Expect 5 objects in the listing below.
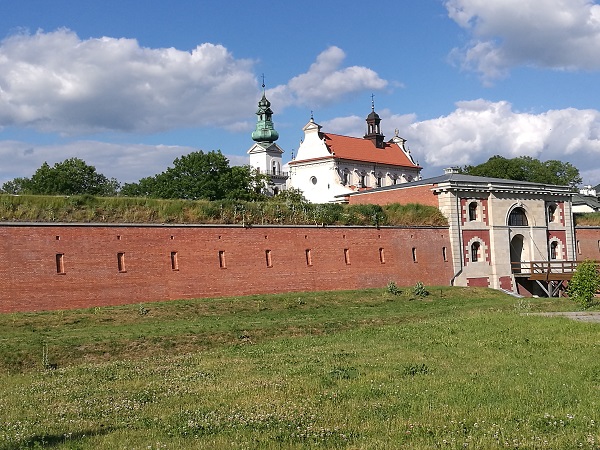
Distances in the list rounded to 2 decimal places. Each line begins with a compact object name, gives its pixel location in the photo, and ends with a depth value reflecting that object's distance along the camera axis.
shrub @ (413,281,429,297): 33.69
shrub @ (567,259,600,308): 28.64
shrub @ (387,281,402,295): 33.95
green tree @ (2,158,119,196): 64.99
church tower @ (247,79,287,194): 104.12
